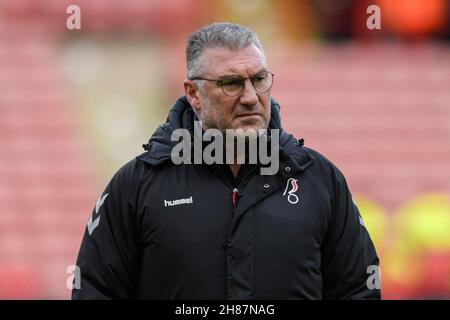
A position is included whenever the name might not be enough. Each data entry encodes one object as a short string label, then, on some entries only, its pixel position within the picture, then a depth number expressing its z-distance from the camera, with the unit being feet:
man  15.20
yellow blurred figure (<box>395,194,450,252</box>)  43.42
